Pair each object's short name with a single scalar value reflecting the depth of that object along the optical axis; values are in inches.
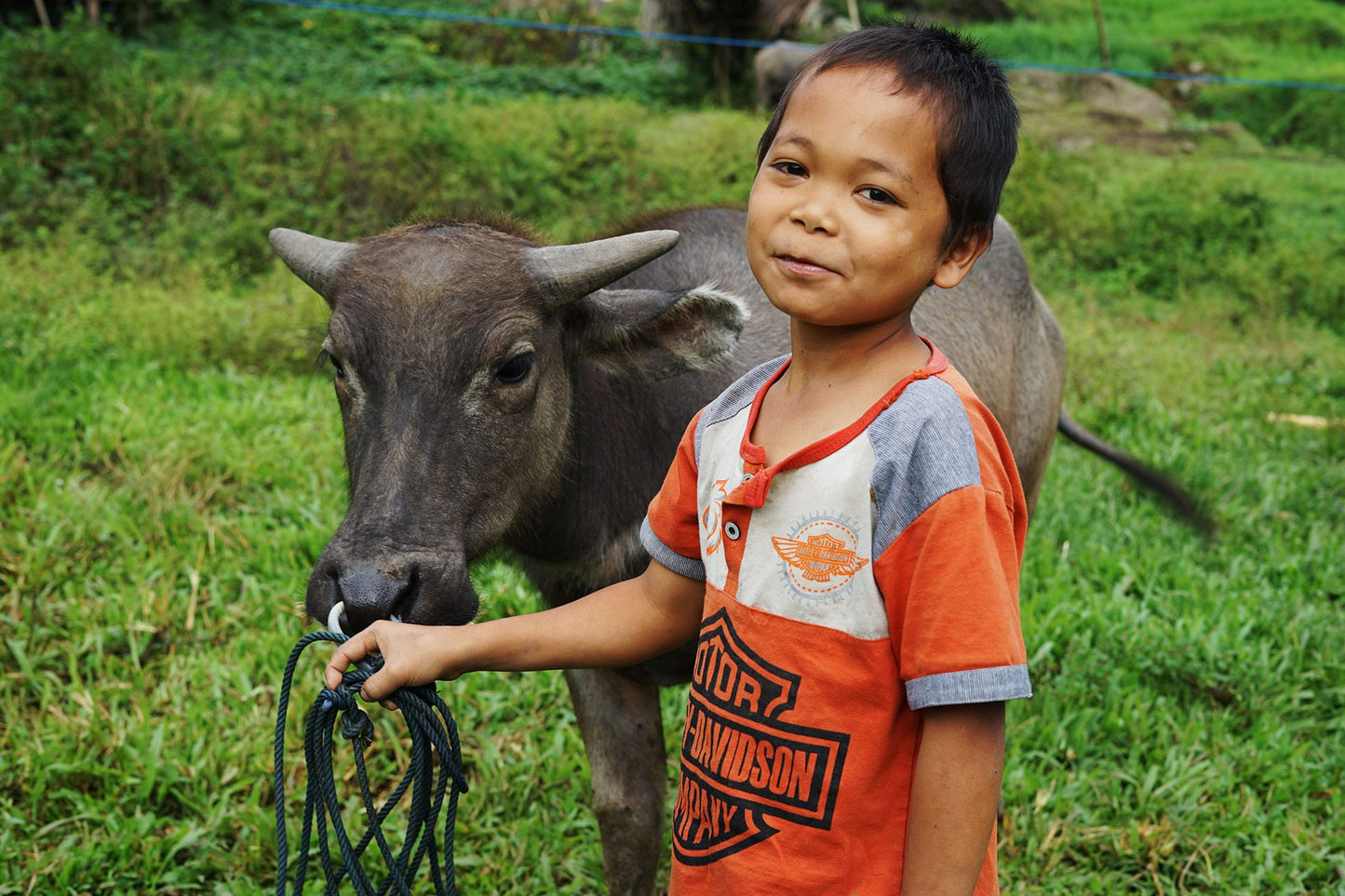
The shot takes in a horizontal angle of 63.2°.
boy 51.9
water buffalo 79.7
